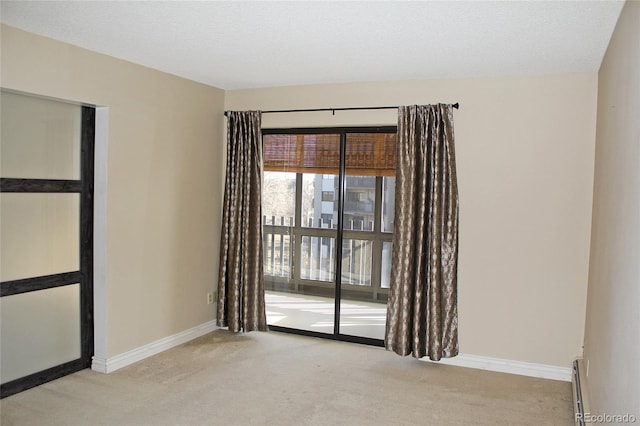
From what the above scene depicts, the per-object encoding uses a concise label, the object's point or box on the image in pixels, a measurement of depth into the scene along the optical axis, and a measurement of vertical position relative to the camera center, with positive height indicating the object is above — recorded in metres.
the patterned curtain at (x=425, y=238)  4.27 -0.30
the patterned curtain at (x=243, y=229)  5.00 -0.32
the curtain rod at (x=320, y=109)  4.67 +0.82
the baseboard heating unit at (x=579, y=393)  3.07 -1.18
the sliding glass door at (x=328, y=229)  4.80 -0.29
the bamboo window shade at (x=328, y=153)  4.73 +0.43
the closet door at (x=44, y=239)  3.44 -0.36
